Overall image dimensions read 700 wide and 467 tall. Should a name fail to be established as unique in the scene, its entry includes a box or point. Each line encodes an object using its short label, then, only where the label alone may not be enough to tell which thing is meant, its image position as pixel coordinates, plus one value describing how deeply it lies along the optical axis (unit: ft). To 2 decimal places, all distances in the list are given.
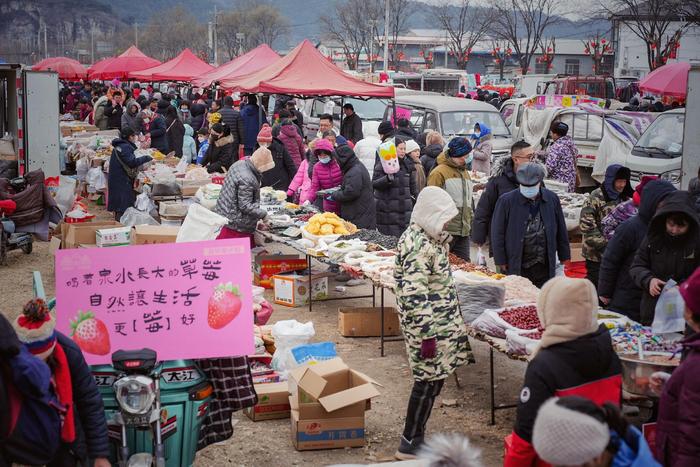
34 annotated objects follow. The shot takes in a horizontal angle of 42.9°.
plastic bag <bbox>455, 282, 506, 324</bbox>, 23.02
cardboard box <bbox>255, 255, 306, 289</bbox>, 36.78
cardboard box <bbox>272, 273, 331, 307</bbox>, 34.27
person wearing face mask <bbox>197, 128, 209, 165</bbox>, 57.00
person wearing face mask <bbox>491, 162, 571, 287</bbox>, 25.67
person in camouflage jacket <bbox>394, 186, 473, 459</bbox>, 19.08
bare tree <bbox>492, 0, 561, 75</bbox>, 199.31
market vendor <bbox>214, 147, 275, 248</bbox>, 32.58
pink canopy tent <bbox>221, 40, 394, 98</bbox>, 50.75
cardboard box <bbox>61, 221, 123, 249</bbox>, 36.99
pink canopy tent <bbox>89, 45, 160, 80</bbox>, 93.91
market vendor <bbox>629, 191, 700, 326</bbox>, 20.12
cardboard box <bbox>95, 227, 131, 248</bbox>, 35.37
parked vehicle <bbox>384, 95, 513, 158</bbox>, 64.39
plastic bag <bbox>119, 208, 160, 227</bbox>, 43.14
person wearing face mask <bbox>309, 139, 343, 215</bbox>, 36.86
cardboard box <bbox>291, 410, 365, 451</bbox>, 21.24
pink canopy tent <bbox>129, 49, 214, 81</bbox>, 79.15
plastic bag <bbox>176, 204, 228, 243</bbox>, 27.07
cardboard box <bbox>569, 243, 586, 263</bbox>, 35.07
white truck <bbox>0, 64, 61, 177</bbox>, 44.60
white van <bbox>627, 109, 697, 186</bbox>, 51.03
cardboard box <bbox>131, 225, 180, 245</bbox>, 35.24
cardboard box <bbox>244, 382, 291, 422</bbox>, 22.99
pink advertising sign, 16.40
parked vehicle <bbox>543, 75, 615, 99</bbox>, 110.93
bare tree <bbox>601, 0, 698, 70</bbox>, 136.77
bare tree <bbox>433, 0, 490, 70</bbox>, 239.91
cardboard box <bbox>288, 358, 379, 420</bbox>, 21.15
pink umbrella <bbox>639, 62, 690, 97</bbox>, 71.72
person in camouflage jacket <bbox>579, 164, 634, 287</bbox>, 26.68
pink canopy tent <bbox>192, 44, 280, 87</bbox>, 65.44
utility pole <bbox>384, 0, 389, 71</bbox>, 143.74
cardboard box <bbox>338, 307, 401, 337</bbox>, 30.40
